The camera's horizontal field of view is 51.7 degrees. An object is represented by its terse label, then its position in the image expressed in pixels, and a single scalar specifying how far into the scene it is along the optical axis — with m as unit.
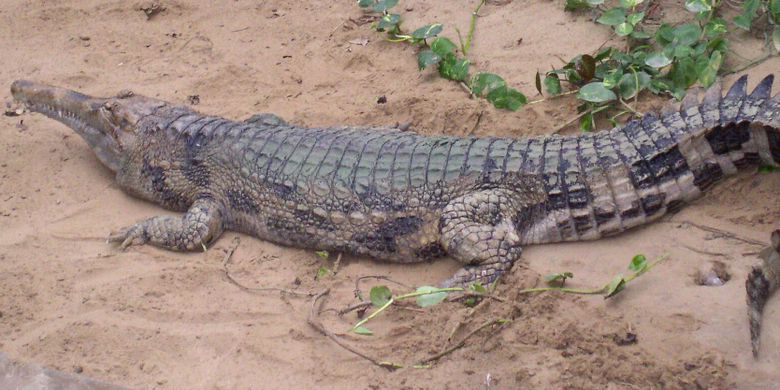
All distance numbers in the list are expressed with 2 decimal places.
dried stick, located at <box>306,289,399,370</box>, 3.46
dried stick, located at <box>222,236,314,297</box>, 4.08
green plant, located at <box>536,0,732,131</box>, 4.66
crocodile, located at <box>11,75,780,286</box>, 3.85
